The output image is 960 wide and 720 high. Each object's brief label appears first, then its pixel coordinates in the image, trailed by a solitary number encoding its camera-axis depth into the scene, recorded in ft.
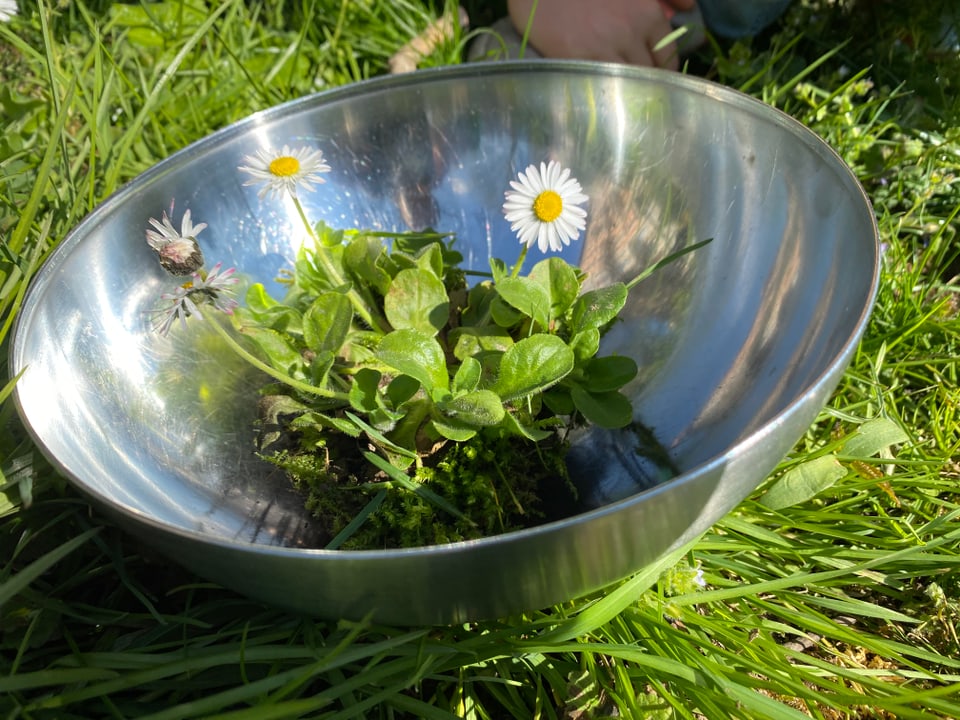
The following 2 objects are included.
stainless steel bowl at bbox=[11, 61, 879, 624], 0.43
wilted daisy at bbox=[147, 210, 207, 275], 0.54
